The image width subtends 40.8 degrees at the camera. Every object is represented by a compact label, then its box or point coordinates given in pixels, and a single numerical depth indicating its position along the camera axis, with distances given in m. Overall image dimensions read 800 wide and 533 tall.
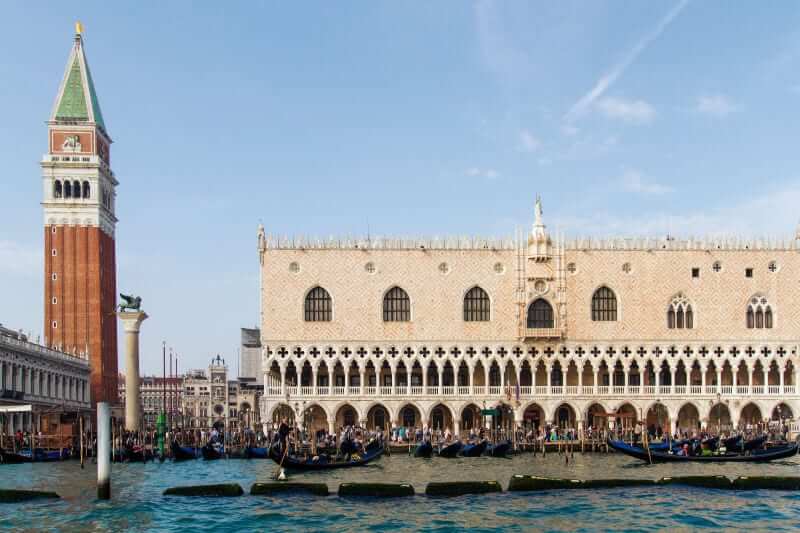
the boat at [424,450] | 39.09
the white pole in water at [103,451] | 23.67
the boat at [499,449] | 39.16
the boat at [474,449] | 38.53
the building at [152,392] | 127.81
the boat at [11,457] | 38.47
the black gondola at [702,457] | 32.91
